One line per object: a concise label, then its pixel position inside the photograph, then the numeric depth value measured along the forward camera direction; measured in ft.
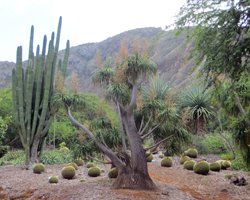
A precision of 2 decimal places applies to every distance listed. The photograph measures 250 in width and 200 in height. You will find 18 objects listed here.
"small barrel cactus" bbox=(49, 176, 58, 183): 27.14
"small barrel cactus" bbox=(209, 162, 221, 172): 33.39
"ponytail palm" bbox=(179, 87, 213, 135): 41.86
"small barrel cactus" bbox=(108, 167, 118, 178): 25.60
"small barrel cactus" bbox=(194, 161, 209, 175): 31.27
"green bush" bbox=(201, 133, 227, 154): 45.92
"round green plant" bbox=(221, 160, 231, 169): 35.02
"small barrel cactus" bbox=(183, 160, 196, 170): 33.70
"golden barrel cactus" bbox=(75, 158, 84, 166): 37.01
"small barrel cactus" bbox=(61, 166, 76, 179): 29.28
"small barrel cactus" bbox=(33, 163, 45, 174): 31.75
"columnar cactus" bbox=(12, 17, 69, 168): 36.30
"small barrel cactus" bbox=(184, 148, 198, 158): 40.76
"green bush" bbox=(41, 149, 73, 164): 40.23
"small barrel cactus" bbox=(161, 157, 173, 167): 35.14
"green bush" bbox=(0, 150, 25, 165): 41.05
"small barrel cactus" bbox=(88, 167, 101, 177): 29.97
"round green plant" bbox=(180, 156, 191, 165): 37.48
